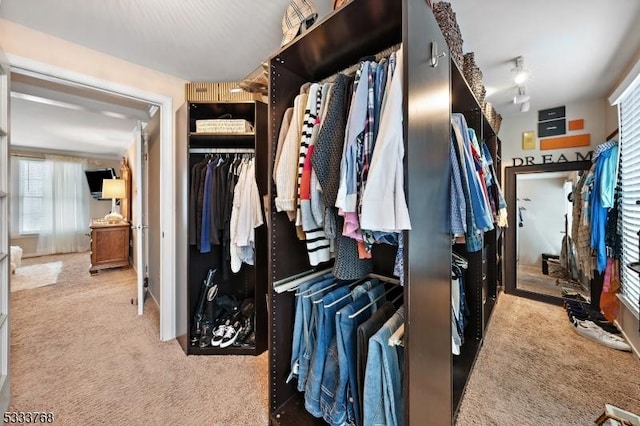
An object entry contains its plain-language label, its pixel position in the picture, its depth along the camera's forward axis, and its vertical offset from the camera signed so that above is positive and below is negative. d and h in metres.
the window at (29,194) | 5.20 +0.44
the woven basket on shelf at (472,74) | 1.68 +0.94
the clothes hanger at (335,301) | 1.21 -0.42
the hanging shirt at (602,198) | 2.20 +0.13
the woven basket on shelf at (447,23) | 1.24 +0.94
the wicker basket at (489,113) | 2.24 +0.93
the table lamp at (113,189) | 4.47 +0.45
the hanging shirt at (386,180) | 0.80 +0.11
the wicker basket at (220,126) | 2.06 +0.71
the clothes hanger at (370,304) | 1.13 -0.44
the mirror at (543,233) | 2.95 -0.25
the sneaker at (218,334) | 2.05 -0.98
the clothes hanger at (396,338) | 0.92 -0.46
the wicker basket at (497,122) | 2.69 +0.99
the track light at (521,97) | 2.43 +1.12
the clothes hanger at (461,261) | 1.83 -0.35
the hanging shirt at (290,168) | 1.17 +0.21
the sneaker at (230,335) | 2.04 -0.99
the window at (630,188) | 2.02 +0.20
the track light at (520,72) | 2.04 +1.20
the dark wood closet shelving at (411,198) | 0.85 +0.06
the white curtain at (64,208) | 5.50 +0.16
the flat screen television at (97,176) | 5.69 +0.86
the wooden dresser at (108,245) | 4.28 -0.52
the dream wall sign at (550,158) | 2.85 +0.64
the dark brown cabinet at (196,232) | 2.00 -0.09
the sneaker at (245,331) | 2.08 -0.98
